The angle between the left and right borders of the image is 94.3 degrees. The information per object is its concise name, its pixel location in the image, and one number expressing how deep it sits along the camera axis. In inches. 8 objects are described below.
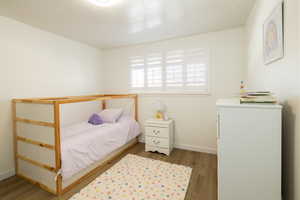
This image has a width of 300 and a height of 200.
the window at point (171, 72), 106.3
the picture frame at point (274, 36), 43.8
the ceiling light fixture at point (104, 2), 65.6
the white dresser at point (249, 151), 41.6
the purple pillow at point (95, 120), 111.5
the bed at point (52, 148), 64.0
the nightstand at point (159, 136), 105.0
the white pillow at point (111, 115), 114.8
